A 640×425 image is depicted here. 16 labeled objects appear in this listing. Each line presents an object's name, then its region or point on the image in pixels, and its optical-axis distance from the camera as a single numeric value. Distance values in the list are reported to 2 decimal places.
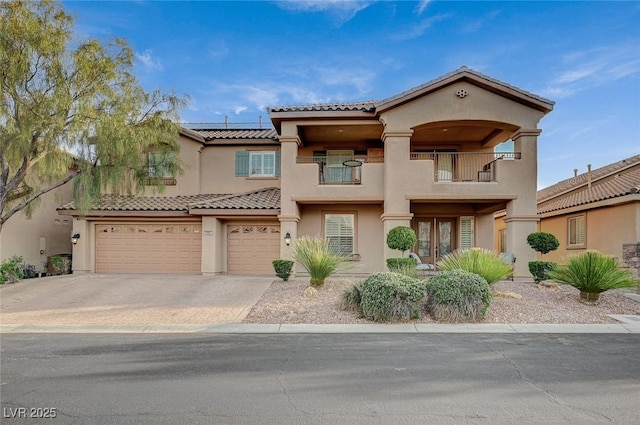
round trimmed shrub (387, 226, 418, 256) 14.85
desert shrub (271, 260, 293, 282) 15.07
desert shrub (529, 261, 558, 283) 14.14
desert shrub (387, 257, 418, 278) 12.17
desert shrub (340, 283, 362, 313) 11.09
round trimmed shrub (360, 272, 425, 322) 10.33
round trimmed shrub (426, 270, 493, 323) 10.29
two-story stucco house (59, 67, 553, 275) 16.09
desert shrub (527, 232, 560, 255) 14.71
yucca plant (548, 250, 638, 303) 11.38
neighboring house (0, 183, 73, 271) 17.02
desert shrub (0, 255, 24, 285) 15.18
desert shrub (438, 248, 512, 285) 11.87
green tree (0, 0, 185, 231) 12.98
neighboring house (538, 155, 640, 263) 15.73
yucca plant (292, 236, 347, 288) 13.25
